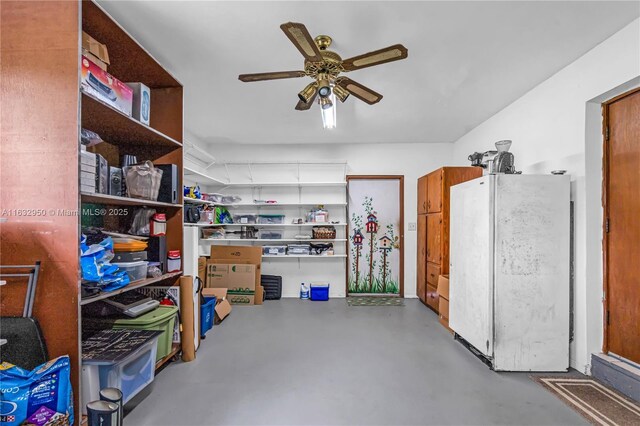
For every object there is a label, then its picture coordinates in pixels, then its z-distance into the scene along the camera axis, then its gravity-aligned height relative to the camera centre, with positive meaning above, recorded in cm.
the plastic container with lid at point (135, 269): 204 -39
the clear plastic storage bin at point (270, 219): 505 -6
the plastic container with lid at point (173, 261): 253 -40
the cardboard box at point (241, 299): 457 -131
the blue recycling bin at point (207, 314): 325 -114
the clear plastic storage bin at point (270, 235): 510 -34
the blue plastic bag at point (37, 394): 127 -82
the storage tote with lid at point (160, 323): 211 -80
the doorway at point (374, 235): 515 -34
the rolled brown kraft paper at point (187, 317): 261 -92
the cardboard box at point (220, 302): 374 -116
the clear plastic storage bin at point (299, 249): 500 -57
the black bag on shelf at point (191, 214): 409 +2
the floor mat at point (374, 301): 462 -141
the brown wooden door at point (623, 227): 218 -9
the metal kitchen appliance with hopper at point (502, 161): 274 +51
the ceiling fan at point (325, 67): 166 +98
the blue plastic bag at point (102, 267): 161 -30
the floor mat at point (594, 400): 189 -132
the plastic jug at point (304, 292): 504 -133
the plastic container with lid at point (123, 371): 162 -96
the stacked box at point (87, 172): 158 +24
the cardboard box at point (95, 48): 169 +100
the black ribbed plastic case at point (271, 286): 495 -120
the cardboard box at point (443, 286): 362 -89
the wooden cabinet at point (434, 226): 388 -15
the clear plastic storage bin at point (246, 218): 505 -4
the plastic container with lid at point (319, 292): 493 -130
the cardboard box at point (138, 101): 214 +85
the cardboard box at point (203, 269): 468 -86
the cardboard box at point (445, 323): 355 -134
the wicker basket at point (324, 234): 498 -32
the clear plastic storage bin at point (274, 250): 501 -60
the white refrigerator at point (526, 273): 251 -50
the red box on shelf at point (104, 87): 162 +79
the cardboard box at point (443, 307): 359 -116
